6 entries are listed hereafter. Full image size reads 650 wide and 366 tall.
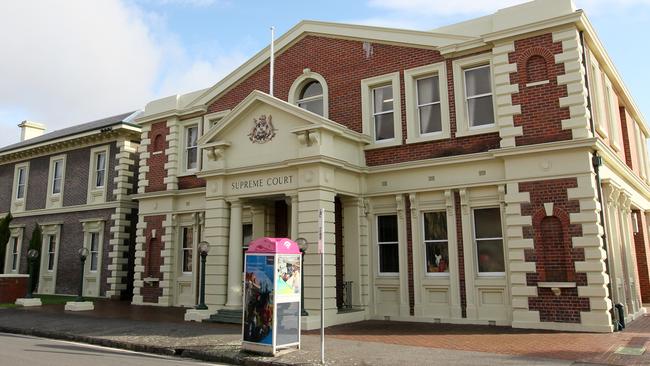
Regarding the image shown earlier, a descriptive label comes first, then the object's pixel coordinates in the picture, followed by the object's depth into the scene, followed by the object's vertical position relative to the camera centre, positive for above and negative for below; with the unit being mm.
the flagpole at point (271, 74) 18422 +7164
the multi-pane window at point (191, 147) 21531 +5338
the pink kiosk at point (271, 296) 10305 -414
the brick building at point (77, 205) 24922 +3811
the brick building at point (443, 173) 13289 +2888
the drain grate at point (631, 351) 9789 -1530
